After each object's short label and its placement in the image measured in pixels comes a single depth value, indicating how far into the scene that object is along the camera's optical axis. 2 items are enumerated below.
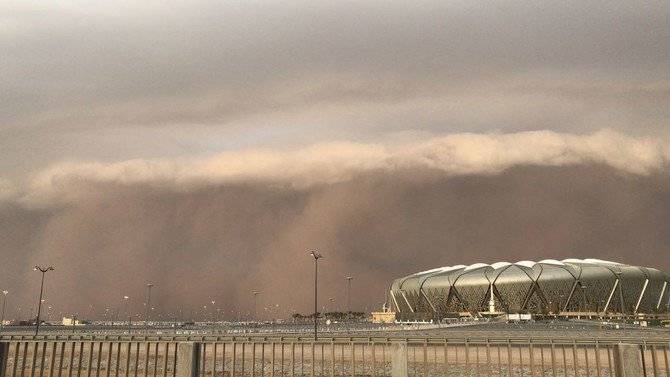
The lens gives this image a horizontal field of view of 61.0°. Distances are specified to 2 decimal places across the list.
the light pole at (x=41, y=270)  74.50
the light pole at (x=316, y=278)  64.81
